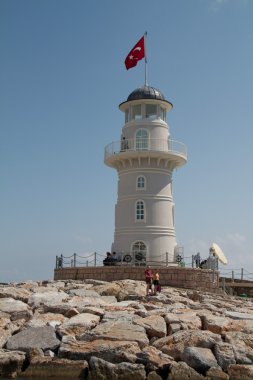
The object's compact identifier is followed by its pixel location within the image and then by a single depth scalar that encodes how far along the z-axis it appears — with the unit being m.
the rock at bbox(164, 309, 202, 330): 12.77
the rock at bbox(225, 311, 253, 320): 14.33
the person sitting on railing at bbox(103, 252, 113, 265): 24.00
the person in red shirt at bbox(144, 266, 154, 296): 18.05
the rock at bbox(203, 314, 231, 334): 12.67
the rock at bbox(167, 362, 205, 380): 10.46
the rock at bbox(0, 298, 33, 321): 13.70
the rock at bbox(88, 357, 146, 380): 10.49
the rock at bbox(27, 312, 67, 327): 12.85
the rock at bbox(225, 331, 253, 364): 11.16
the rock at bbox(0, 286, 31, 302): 16.12
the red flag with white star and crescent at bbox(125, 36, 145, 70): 26.19
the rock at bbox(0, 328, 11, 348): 11.86
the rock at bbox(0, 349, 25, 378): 10.84
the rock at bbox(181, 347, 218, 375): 10.87
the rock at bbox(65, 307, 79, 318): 13.77
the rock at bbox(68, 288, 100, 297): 17.29
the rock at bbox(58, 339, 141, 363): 11.05
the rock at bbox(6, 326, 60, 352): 11.57
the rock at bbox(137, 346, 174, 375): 10.75
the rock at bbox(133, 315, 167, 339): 12.32
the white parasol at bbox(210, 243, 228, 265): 26.23
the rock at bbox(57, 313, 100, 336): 12.25
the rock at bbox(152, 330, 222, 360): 11.37
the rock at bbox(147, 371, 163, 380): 10.41
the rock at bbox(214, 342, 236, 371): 11.05
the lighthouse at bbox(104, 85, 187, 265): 24.88
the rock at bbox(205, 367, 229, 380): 10.54
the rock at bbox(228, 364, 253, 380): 10.54
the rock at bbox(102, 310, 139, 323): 13.02
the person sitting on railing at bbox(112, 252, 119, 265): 24.05
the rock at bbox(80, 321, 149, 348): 11.72
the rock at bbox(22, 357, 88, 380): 10.75
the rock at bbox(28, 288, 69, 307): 15.15
